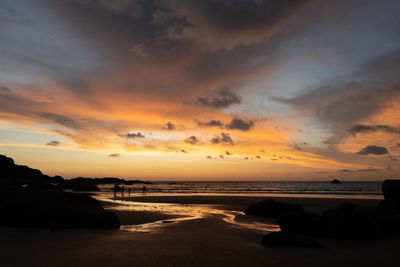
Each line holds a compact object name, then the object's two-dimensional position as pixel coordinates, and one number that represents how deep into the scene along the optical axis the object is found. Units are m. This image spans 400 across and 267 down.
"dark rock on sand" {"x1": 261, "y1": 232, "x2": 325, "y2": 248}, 9.11
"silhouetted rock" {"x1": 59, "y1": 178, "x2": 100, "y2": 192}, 60.61
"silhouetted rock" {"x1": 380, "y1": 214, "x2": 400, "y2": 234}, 12.64
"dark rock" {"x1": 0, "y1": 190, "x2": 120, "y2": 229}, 11.66
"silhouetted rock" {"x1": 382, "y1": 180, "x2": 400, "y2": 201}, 20.98
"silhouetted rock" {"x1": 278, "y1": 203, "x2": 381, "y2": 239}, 11.42
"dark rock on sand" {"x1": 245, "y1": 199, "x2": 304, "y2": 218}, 18.75
